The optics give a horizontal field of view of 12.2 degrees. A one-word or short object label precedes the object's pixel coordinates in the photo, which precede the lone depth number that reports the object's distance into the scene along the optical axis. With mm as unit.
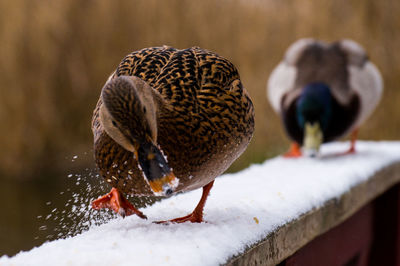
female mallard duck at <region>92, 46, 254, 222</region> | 1924
